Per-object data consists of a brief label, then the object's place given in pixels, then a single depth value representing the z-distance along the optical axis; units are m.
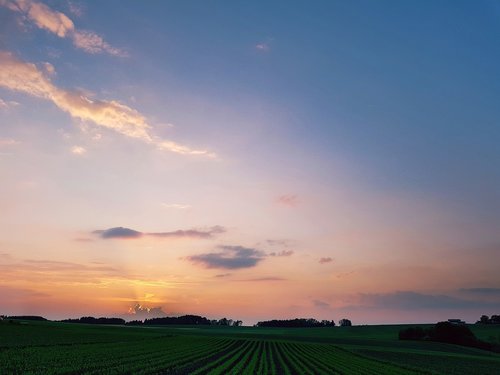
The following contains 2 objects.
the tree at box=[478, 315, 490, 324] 188.75
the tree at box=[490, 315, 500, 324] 185.40
